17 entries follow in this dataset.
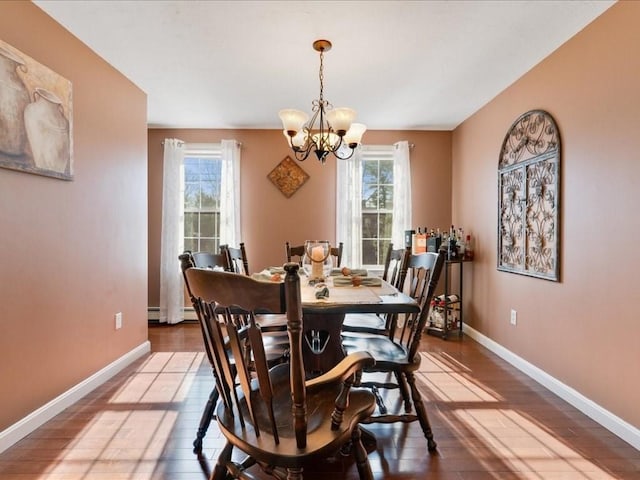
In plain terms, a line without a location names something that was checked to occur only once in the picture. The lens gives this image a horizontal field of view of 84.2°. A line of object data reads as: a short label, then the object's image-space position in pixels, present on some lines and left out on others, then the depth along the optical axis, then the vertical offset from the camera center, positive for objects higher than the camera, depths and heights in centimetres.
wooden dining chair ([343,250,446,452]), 171 -61
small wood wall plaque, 434 +73
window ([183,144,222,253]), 441 +42
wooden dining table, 151 -31
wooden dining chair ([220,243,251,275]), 239 -17
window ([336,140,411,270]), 430 +42
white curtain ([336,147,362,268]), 430 +35
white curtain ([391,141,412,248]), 429 +54
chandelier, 228 +73
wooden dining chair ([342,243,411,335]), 233 -61
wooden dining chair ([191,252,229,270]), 211 -16
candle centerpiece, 213 -14
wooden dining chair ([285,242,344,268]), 332 -16
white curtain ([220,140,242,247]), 423 +48
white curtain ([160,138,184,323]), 420 -7
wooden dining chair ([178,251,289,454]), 117 -63
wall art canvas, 183 +66
